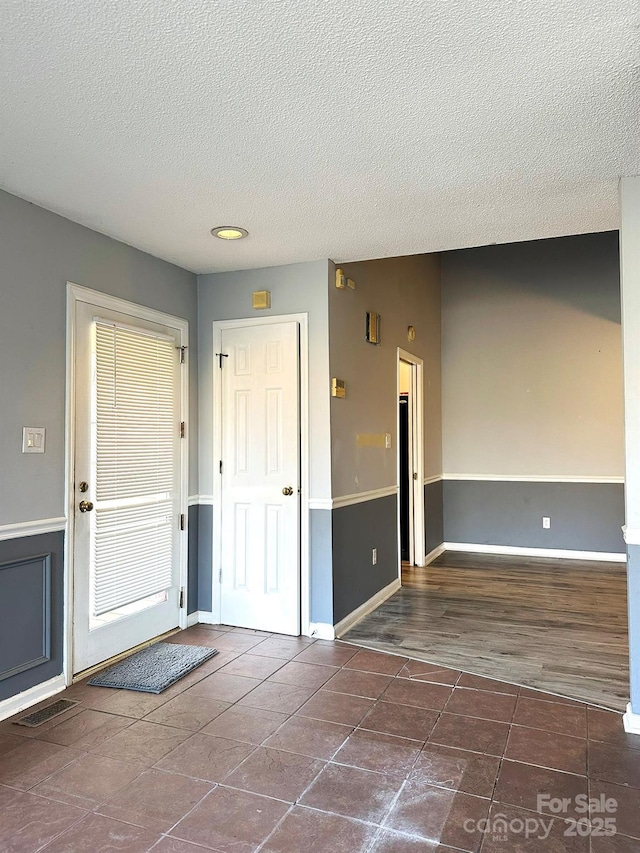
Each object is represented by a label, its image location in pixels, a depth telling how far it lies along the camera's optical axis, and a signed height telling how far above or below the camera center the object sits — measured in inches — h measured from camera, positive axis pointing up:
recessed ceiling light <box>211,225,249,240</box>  129.7 +46.4
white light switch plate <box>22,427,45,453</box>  113.7 +1.0
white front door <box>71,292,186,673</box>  127.2 -9.2
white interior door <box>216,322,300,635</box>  153.4 -9.3
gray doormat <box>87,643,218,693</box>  121.9 -48.8
